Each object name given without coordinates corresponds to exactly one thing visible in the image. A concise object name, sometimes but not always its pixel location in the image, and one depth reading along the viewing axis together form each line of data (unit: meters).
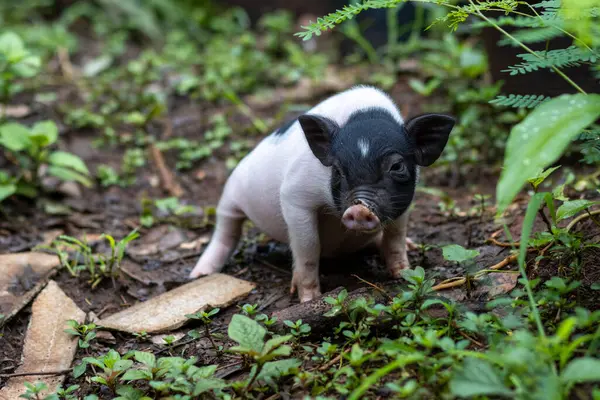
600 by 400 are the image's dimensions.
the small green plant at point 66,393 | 3.19
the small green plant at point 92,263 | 4.53
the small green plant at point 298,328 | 3.32
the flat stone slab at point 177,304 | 3.97
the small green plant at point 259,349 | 2.94
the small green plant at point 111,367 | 3.21
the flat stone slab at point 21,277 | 4.19
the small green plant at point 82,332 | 3.70
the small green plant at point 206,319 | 3.59
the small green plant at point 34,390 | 3.05
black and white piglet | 3.67
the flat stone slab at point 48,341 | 3.51
